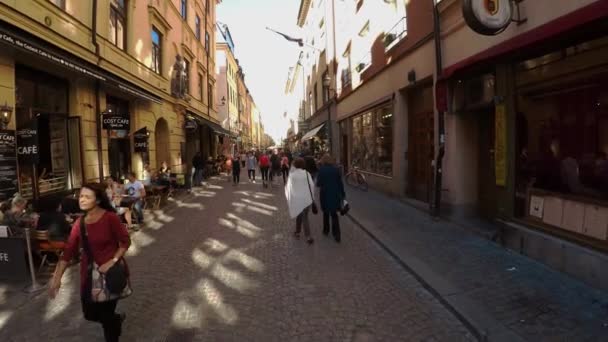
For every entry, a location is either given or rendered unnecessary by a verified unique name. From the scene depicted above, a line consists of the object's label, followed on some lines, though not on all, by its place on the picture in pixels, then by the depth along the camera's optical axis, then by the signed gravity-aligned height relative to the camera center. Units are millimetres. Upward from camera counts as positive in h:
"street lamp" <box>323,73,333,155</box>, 22575 +1568
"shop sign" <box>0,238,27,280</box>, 5395 -1351
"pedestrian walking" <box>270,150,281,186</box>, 18906 -495
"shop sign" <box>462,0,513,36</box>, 5812 +1952
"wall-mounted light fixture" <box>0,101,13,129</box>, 7119 +778
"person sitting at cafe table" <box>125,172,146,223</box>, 9812 -918
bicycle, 15955 -1170
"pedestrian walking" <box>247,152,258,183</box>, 21469 -592
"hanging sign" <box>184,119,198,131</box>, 20344 +1526
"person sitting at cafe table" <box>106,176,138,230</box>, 8667 -1001
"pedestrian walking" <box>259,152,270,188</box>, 18656 -570
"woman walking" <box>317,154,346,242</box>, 7508 -729
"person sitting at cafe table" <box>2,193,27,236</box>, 6156 -933
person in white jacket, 7527 -769
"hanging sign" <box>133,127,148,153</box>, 13500 +536
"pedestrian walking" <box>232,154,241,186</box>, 19203 -760
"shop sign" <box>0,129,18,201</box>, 7086 -98
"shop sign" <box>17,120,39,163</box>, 7637 +235
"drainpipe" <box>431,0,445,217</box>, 8855 +471
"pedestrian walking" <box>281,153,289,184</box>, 19125 -558
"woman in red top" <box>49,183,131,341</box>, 3154 -690
